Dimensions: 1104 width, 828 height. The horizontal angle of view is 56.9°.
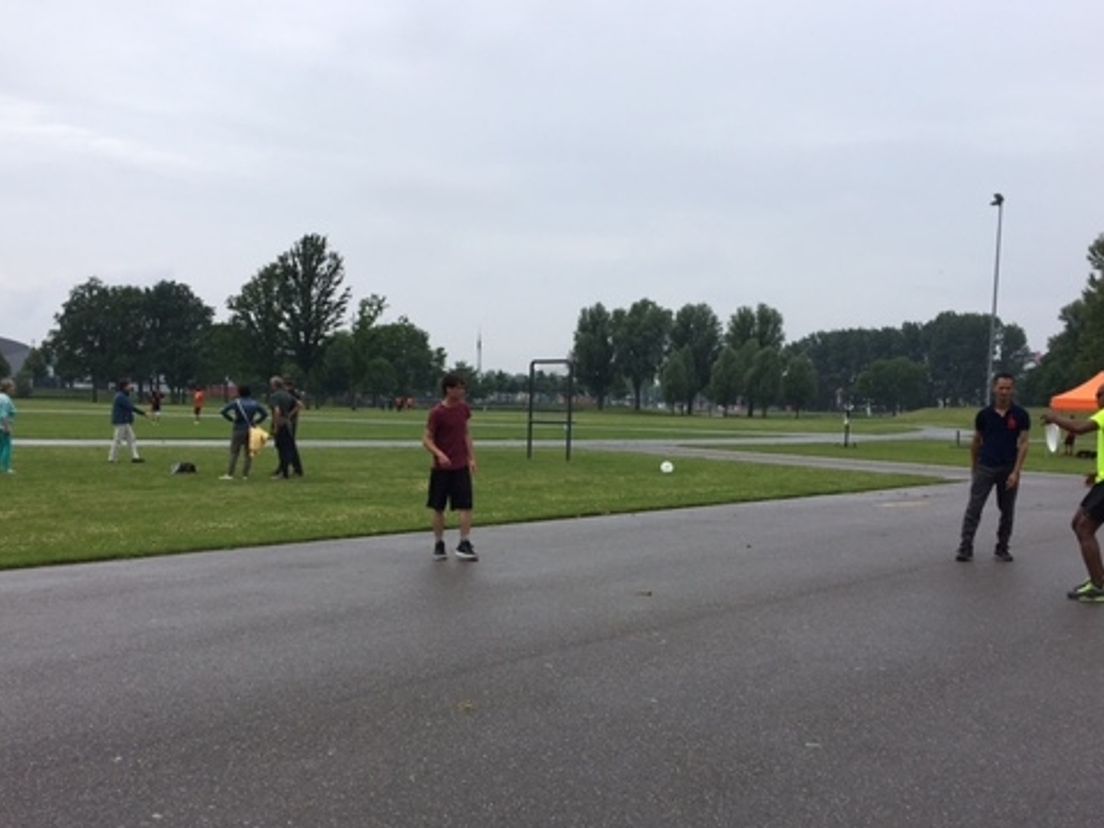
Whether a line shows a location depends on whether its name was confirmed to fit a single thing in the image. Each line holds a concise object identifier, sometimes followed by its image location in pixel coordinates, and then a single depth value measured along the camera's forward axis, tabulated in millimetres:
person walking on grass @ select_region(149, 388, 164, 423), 51834
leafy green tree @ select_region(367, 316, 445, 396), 107219
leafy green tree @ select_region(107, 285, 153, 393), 120750
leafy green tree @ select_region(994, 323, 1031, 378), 160625
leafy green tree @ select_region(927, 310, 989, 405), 171500
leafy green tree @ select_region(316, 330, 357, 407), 104062
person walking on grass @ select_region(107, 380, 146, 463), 20250
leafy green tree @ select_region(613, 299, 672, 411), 123500
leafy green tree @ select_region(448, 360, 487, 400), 118125
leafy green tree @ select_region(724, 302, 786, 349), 119312
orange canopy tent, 30531
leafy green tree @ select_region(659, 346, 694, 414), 114750
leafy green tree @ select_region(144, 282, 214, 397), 123562
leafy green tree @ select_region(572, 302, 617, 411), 124562
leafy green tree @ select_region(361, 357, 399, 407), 102938
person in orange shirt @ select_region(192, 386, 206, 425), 47281
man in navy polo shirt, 10344
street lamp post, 39156
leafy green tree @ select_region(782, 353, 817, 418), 109500
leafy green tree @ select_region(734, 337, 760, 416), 108250
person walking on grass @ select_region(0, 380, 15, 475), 17344
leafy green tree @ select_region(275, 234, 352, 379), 104500
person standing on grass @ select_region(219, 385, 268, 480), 17641
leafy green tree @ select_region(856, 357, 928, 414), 155500
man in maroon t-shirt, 10000
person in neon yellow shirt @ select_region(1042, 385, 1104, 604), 8305
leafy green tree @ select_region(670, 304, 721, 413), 122375
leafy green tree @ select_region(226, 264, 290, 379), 103875
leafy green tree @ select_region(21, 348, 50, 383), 129875
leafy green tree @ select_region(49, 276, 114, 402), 120750
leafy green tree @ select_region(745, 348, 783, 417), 107188
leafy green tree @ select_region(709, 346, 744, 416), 109500
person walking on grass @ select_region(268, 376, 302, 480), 17969
